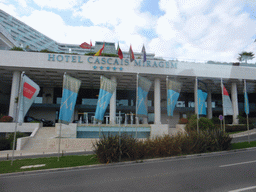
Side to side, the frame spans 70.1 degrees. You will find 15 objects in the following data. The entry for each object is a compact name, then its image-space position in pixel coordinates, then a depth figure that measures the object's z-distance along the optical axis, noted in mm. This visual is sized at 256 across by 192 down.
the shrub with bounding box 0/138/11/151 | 18117
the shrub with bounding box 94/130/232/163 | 10547
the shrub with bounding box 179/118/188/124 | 27025
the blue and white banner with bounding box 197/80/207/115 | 18641
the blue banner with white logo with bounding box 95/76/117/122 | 14596
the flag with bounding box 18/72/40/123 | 11133
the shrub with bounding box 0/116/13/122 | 23188
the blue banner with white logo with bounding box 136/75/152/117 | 15354
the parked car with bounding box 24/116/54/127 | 28128
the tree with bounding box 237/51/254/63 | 50612
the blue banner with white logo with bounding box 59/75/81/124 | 11969
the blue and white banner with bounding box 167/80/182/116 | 18406
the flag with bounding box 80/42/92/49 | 31872
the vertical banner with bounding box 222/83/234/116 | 19328
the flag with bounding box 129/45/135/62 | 23638
